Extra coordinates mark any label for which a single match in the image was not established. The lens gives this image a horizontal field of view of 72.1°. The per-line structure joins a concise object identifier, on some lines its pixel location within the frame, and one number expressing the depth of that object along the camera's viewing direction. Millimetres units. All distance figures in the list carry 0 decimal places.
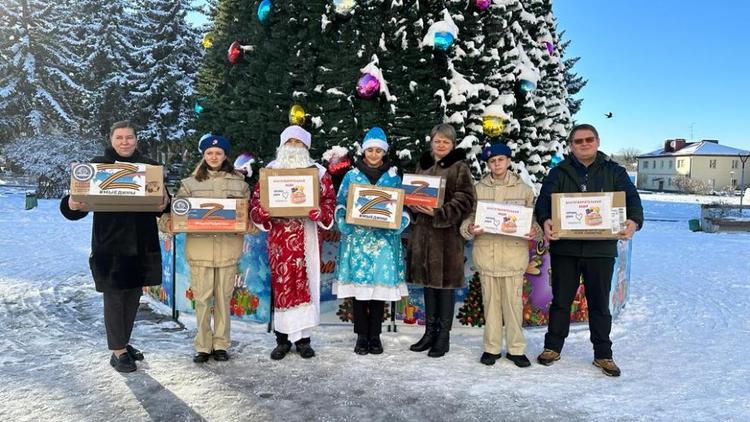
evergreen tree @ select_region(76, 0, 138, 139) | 29281
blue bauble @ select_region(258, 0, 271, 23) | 7109
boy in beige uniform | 4574
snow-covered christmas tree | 6199
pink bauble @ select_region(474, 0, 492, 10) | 6281
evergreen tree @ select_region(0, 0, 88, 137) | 30141
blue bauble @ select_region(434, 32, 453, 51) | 5867
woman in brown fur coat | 4555
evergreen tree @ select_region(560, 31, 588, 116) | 18552
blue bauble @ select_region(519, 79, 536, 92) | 7277
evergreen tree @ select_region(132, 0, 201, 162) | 28500
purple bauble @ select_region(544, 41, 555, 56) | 8604
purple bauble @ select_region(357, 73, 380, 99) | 5891
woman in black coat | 4270
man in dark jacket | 4449
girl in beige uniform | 4484
